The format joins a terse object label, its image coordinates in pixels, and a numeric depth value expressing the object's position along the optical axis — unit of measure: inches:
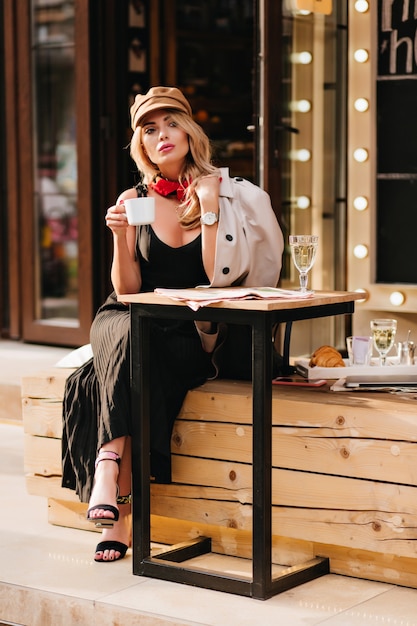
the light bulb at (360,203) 286.9
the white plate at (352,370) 183.2
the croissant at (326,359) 191.4
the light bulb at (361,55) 282.1
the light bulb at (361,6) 280.4
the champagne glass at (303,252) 179.7
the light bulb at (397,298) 283.4
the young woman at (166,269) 184.1
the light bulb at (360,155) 285.0
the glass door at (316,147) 288.5
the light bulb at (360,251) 288.3
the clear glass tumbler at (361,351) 189.9
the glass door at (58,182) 337.5
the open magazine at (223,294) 166.8
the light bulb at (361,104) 283.8
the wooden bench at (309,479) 167.0
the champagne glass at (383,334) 183.7
